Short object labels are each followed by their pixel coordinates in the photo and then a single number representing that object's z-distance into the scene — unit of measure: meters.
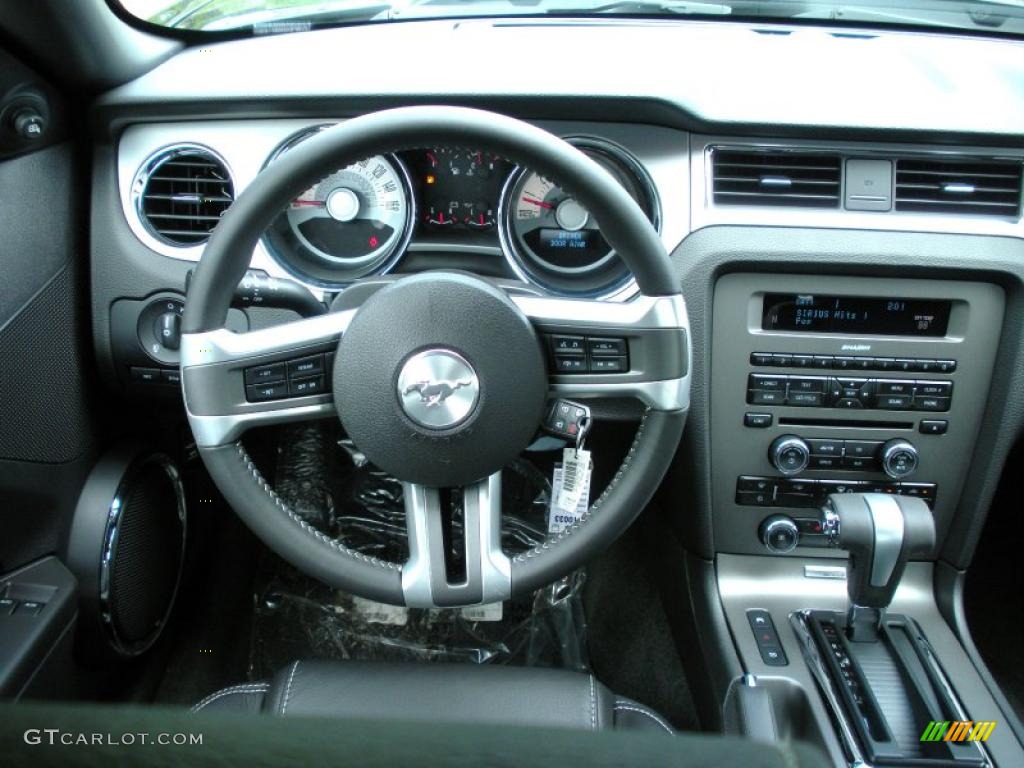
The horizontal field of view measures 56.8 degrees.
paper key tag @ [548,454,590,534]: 1.43
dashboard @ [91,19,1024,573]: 1.56
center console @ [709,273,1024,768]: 1.49
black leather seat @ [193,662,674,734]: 1.33
